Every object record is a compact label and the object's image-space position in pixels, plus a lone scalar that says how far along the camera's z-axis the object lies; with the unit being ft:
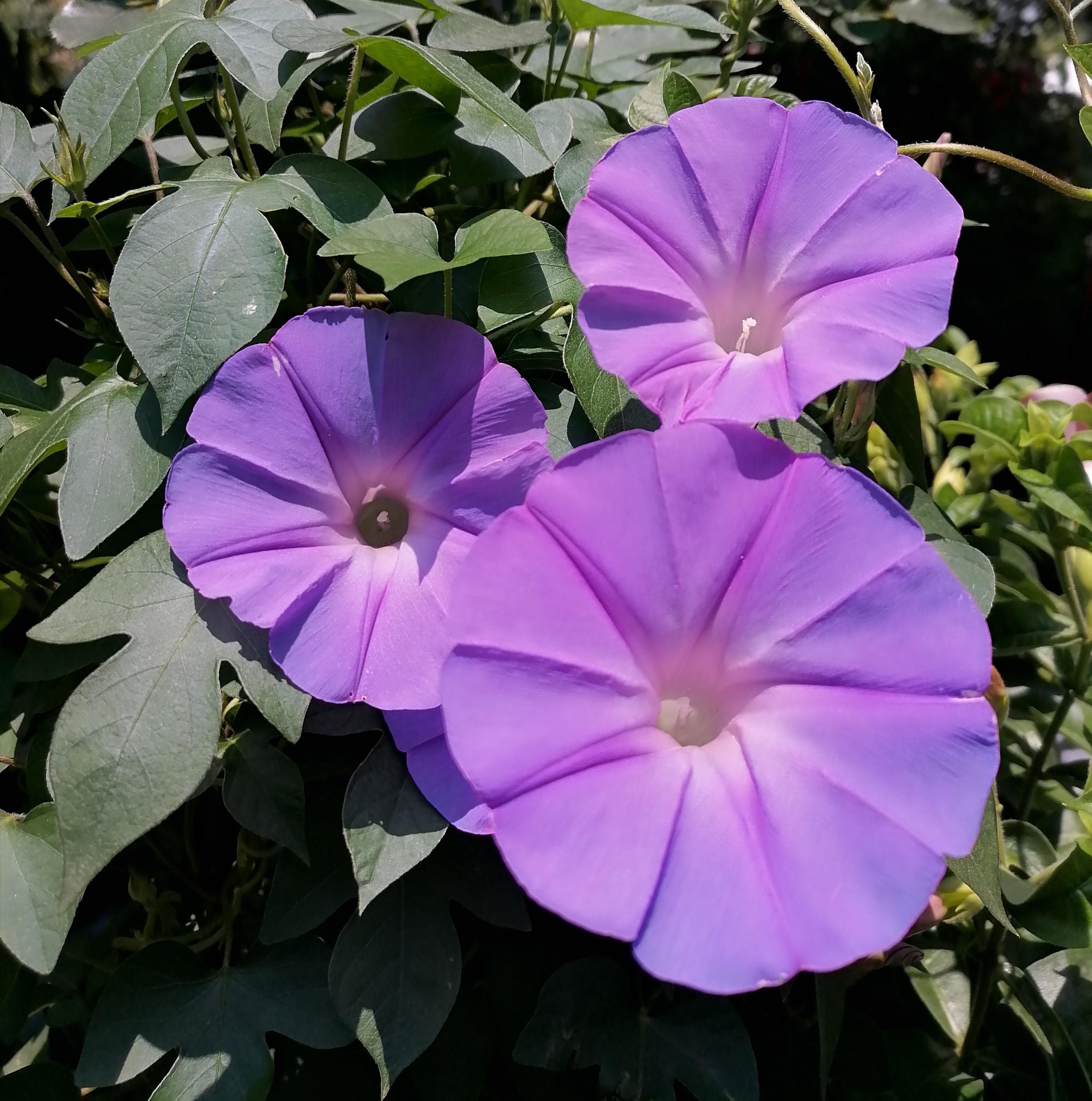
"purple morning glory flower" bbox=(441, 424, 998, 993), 0.58
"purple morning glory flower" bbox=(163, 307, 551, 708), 0.68
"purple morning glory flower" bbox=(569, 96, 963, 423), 0.66
